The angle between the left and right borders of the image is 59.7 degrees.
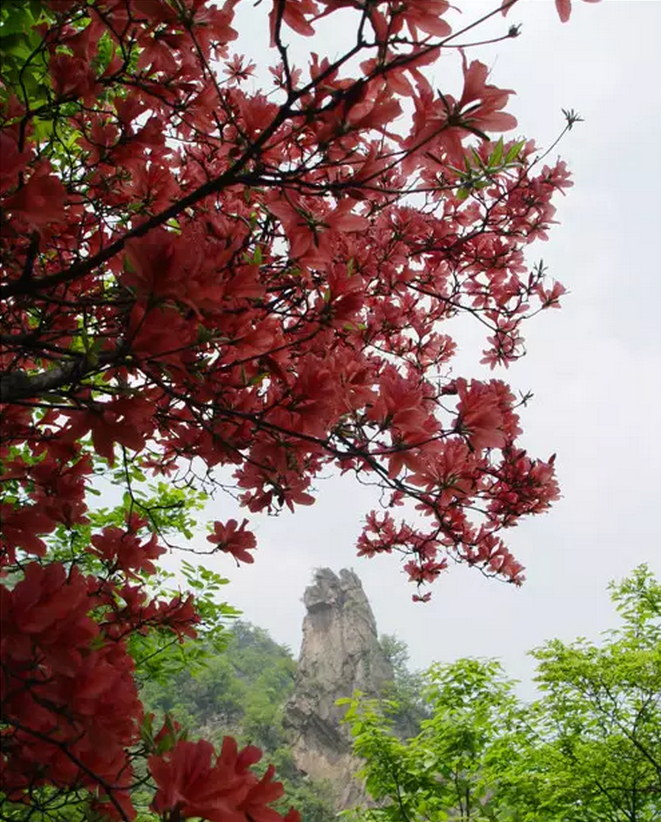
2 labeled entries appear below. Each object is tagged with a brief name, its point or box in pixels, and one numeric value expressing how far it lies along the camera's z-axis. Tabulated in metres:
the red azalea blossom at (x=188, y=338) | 0.92
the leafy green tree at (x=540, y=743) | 3.88
